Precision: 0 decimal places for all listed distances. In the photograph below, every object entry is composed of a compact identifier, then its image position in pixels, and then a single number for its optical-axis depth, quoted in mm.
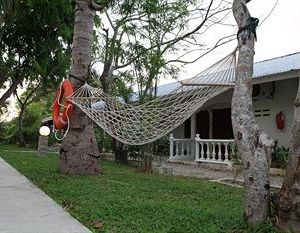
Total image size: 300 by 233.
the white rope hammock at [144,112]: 5770
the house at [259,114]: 10172
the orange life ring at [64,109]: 7117
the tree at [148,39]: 10359
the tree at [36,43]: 12413
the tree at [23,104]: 21438
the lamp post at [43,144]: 13660
